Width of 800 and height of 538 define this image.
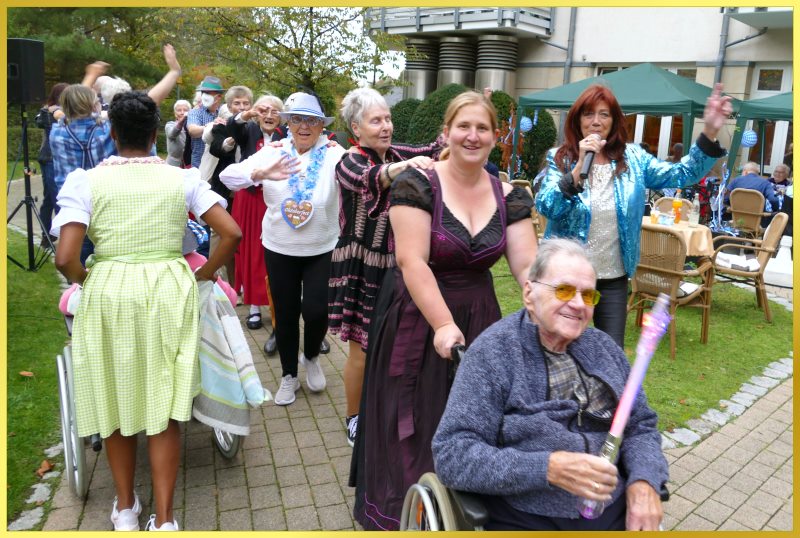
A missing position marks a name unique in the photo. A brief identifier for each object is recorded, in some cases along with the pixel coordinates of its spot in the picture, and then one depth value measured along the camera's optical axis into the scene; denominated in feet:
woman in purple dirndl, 8.46
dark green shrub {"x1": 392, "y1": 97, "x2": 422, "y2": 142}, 59.00
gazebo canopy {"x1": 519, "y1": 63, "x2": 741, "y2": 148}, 35.35
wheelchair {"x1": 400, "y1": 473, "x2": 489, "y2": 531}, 6.45
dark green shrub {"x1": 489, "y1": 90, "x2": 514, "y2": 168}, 54.83
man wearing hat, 21.26
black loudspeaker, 21.29
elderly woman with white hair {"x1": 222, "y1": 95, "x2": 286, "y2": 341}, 18.85
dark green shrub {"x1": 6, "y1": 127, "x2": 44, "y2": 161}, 70.90
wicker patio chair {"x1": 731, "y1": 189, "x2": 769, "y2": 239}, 33.24
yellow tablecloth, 22.31
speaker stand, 23.76
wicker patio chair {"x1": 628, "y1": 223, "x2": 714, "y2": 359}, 18.45
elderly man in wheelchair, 6.52
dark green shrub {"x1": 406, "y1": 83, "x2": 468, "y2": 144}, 52.31
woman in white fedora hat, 13.33
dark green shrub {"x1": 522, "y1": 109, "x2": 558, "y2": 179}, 58.05
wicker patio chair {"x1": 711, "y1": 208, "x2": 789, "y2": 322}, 22.21
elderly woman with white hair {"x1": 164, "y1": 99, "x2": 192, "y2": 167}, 22.76
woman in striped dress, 11.15
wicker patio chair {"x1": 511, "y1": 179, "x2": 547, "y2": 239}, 28.04
